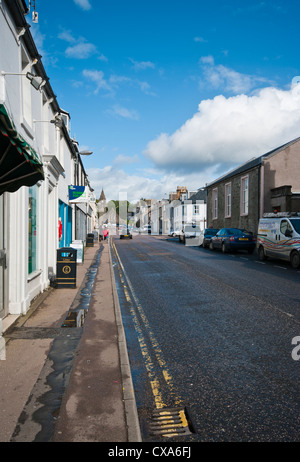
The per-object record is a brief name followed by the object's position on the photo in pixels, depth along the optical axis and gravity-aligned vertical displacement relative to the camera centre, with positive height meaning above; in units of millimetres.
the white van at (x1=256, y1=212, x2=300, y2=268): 14581 -581
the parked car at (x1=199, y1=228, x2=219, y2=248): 26462 -912
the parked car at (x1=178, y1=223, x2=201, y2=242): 35062 -812
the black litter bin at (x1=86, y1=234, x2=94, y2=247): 29547 -1455
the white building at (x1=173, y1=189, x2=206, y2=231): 63419 +2962
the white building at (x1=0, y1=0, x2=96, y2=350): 4391 +767
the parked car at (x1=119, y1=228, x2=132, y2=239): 45344 -1434
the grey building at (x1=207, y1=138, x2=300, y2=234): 24980 +3113
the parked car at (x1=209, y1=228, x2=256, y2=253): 21391 -988
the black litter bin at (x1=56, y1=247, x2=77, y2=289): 10250 -1376
